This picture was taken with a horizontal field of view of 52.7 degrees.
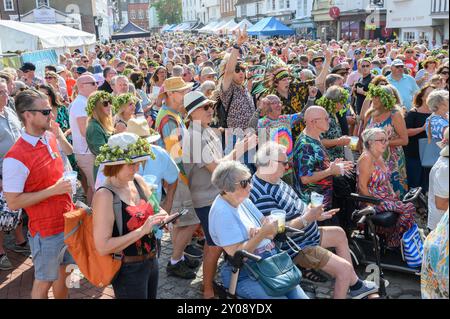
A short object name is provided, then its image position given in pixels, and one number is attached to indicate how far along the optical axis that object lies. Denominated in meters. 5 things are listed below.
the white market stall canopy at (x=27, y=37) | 18.02
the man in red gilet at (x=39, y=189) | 3.25
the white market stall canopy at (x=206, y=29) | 46.26
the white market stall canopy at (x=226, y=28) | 37.99
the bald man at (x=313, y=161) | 4.50
